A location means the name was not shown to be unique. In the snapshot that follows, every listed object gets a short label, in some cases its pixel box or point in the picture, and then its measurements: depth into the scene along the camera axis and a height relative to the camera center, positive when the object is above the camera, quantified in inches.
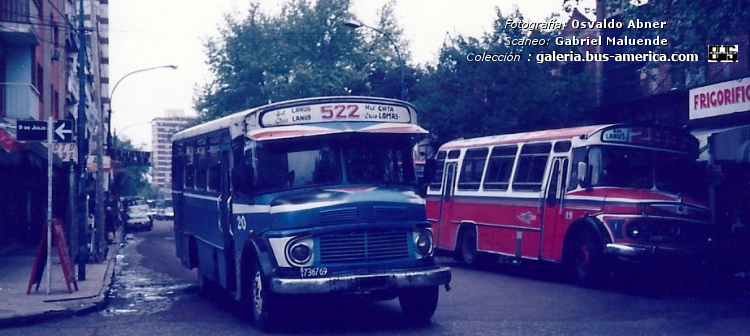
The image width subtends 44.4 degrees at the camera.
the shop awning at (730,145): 645.3 +25.8
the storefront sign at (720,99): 704.4 +65.8
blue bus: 414.0 -10.6
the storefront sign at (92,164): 1080.6 +27.6
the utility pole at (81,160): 719.7 +22.3
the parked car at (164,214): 3583.9 -113.8
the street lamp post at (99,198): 928.9 -11.6
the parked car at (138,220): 2210.9 -82.7
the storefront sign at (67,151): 722.2 +28.4
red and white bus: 582.6 -11.5
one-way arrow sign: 588.7 +36.9
